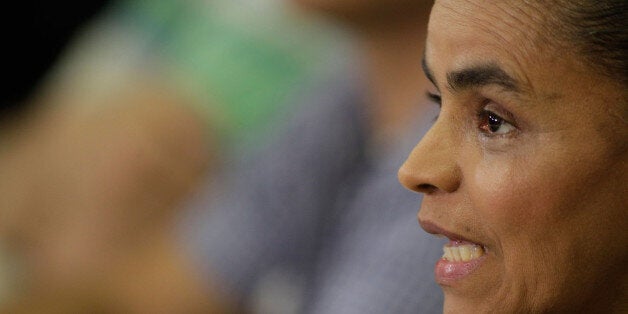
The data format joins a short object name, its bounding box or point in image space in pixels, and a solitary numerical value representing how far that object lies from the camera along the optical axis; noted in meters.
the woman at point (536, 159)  2.36
